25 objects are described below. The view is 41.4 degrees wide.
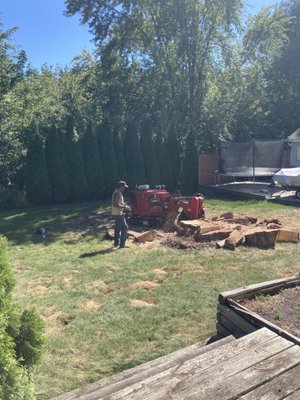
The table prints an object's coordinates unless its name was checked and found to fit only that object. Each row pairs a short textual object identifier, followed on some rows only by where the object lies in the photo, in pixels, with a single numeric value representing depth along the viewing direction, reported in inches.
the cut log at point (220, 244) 343.6
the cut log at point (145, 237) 386.0
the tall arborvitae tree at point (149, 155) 733.3
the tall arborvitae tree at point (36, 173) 640.4
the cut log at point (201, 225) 373.1
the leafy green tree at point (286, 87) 1077.1
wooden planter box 151.9
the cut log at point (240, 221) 425.3
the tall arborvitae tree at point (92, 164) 687.1
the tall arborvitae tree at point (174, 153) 759.7
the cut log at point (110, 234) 405.1
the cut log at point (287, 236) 356.8
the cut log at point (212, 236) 366.0
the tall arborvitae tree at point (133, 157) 721.0
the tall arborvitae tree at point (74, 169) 671.1
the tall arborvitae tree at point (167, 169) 750.5
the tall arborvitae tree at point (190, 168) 749.3
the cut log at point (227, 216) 452.8
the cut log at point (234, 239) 339.9
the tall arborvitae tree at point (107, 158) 696.4
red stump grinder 430.9
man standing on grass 364.8
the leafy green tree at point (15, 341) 99.5
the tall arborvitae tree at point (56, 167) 657.0
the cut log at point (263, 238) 341.7
